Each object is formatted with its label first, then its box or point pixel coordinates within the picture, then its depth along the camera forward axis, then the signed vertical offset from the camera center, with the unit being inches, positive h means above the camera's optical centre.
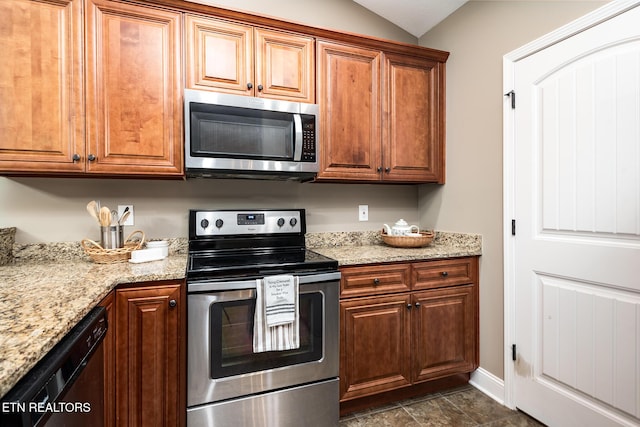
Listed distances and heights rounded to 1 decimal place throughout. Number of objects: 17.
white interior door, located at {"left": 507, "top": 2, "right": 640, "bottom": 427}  56.0 -3.9
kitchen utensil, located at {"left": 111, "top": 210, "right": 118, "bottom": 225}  75.6 -1.8
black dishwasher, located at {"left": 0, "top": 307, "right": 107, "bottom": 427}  24.7 -16.4
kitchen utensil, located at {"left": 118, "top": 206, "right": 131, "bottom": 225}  72.7 -1.4
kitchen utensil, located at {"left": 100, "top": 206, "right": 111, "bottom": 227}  68.2 -1.3
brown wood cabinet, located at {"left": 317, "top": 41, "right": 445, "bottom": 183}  81.6 +25.4
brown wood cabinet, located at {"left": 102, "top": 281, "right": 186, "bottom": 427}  54.7 -25.6
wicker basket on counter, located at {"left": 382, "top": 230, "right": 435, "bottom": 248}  86.1 -8.5
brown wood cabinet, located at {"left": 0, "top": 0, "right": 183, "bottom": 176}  60.2 +24.3
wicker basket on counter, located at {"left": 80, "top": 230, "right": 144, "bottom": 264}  65.9 -8.6
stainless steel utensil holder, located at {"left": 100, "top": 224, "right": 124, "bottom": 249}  69.0 -5.6
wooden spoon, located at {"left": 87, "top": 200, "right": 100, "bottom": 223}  68.7 +0.2
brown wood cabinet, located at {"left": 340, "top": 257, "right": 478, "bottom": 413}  72.2 -28.9
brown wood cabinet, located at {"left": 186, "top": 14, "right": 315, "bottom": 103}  70.7 +34.5
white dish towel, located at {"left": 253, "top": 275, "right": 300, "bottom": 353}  61.2 -20.2
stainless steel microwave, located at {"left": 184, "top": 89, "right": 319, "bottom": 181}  68.6 +16.6
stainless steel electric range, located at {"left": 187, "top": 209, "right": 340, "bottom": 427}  59.1 -27.7
